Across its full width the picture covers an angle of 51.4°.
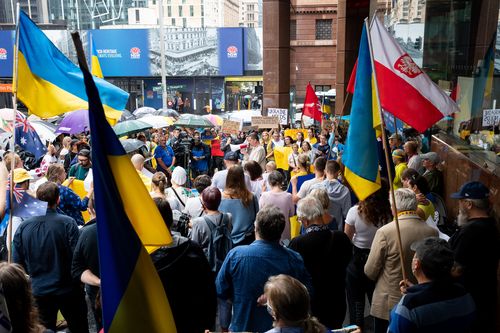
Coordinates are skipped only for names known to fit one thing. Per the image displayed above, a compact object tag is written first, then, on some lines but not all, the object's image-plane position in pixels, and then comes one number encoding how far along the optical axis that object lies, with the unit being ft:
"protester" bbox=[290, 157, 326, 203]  21.71
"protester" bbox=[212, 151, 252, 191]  24.47
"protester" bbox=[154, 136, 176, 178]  41.39
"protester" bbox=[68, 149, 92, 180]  27.99
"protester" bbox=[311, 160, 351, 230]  20.42
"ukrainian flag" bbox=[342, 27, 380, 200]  15.16
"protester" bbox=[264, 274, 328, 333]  9.34
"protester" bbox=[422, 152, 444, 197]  27.68
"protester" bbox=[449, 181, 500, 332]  14.47
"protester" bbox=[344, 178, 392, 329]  16.63
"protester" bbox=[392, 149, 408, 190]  26.50
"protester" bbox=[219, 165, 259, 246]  18.95
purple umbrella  40.88
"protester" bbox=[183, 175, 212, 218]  19.35
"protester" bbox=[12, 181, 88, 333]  15.20
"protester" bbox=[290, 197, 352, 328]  14.25
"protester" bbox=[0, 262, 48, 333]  9.30
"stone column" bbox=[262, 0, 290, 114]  60.59
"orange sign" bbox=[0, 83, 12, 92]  148.70
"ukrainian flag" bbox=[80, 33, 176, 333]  9.13
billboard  155.53
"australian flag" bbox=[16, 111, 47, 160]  38.40
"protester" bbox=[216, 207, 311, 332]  12.47
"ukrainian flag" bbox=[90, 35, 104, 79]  33.53
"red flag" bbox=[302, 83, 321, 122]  52.47
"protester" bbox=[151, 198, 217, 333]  12.12
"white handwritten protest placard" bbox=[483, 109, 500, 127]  24.81
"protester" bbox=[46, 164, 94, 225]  19.76
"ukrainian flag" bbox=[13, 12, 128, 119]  17.34
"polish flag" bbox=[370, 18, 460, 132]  20.92
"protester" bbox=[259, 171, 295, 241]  20.36
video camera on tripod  47.57
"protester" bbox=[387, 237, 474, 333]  10.19
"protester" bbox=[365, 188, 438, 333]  14.12
